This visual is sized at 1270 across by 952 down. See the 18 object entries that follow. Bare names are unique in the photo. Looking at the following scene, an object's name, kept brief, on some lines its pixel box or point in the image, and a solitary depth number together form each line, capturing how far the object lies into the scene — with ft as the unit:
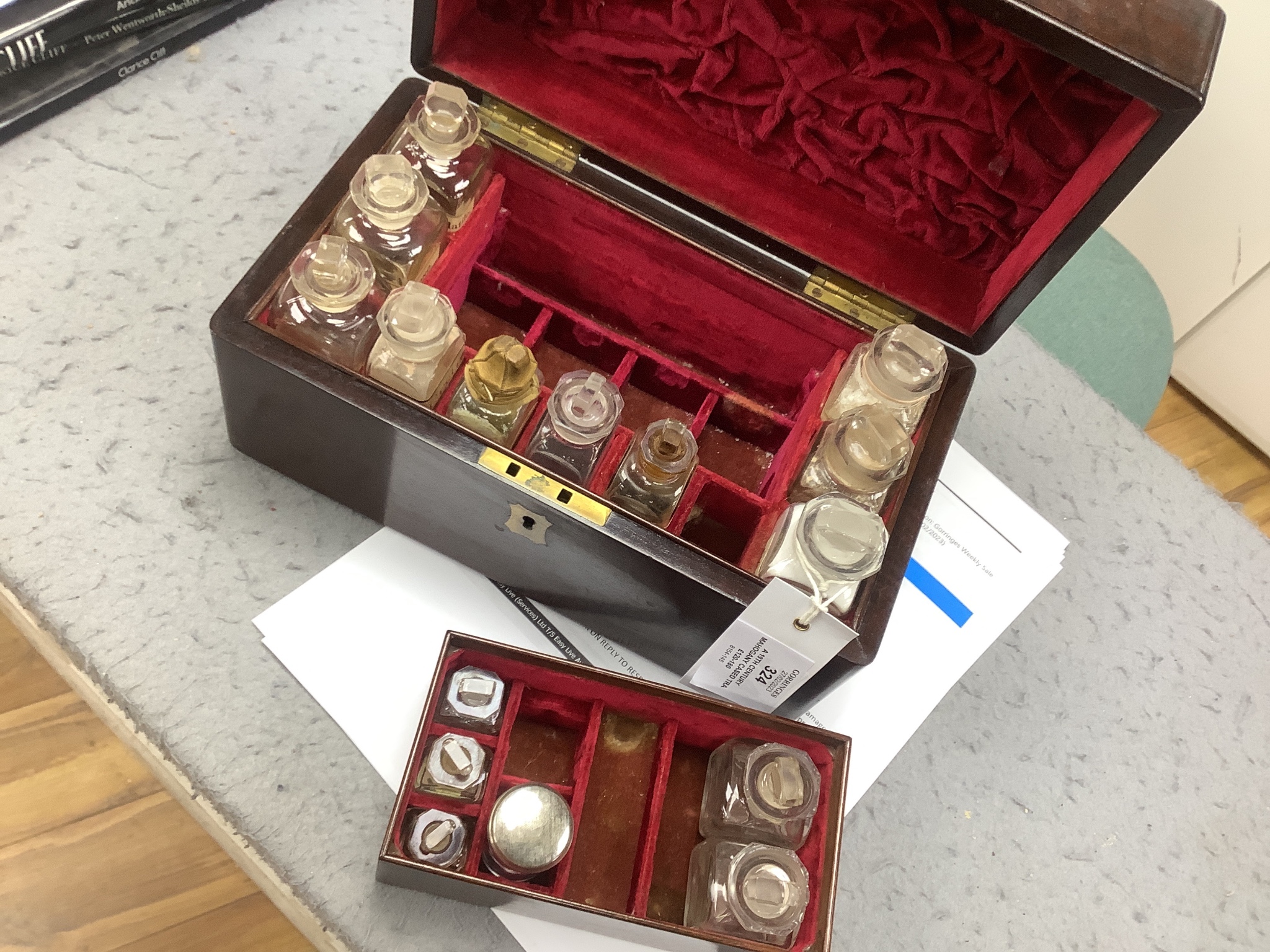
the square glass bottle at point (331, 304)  1.86
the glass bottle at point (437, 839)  1.80
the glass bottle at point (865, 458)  1.92
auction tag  1.70
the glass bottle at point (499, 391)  1.93
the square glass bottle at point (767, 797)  1.86
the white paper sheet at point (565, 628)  2.16
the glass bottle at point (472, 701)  1.92
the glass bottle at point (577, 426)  1.96
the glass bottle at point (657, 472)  1.96
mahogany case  1.87
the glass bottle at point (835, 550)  1.74
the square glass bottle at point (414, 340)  1.88
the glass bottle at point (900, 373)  2.04
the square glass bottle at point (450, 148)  2.11
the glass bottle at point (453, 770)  1.85
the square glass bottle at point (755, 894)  1.74
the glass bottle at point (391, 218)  1.99
